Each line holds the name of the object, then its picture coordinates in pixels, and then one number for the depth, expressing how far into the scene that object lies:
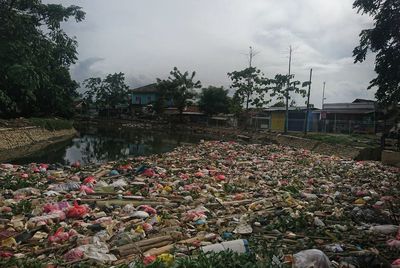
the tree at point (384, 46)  11.80
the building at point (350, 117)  28.42
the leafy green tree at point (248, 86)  37.41
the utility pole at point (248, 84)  38.00
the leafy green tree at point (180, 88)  45.12
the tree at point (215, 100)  45.84
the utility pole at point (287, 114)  32.51
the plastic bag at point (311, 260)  3.79
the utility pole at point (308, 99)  29.87
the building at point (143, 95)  56.79
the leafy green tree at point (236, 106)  39.06
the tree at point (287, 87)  32.89
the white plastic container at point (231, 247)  4.18
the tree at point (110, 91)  53.97
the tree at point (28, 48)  19.14
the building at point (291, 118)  33.88
